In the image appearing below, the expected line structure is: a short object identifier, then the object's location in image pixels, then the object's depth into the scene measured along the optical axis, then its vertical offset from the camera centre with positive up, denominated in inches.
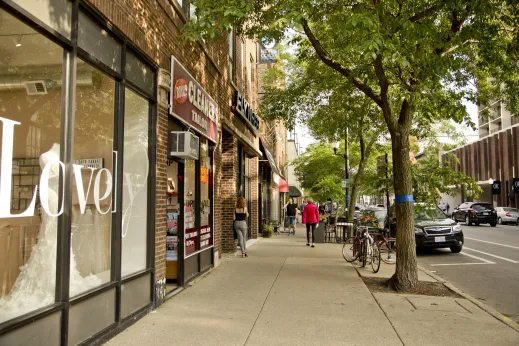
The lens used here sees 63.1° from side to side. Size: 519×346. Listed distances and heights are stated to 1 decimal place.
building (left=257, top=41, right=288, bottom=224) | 740.0 +58.6
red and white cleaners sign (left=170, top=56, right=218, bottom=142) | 271.1 +69.8
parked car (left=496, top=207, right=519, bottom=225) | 1148.5 -45.2
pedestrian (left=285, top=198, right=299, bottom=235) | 789.2 -29.4
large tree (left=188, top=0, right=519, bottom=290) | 250.4 +104.6
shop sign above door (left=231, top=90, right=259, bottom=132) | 479.2 +110.5
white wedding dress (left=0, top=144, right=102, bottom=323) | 143.4 -23.4
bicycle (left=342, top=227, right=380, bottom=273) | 383.9 -48.6
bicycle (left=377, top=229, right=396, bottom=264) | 409.4 -53.1
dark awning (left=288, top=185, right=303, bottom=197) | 1319.9 +23.0
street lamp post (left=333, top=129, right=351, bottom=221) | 789.2 +22.9
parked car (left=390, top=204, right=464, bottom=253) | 518.9 -43.0
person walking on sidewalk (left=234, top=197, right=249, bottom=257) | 419.8 -20.6
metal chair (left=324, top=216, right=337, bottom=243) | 659.4 -55.0
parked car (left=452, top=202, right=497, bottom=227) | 1100.5 -40.0
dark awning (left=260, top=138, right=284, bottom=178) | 714.8 +76.5
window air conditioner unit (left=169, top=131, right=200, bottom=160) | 272.5 +36.1
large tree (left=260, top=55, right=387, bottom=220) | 538.3 +132.1
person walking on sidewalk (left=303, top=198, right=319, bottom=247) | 585.9 -23.5
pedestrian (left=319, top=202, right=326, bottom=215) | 1368.8 -31.7
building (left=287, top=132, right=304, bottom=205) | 1706.0 +175.4
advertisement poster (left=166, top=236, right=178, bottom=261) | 295.4 -33.8
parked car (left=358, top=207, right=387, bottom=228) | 514.9 -25.7
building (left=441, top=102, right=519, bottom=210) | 1691.7 +168.8
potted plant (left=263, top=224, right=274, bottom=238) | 710.5 -53.1
